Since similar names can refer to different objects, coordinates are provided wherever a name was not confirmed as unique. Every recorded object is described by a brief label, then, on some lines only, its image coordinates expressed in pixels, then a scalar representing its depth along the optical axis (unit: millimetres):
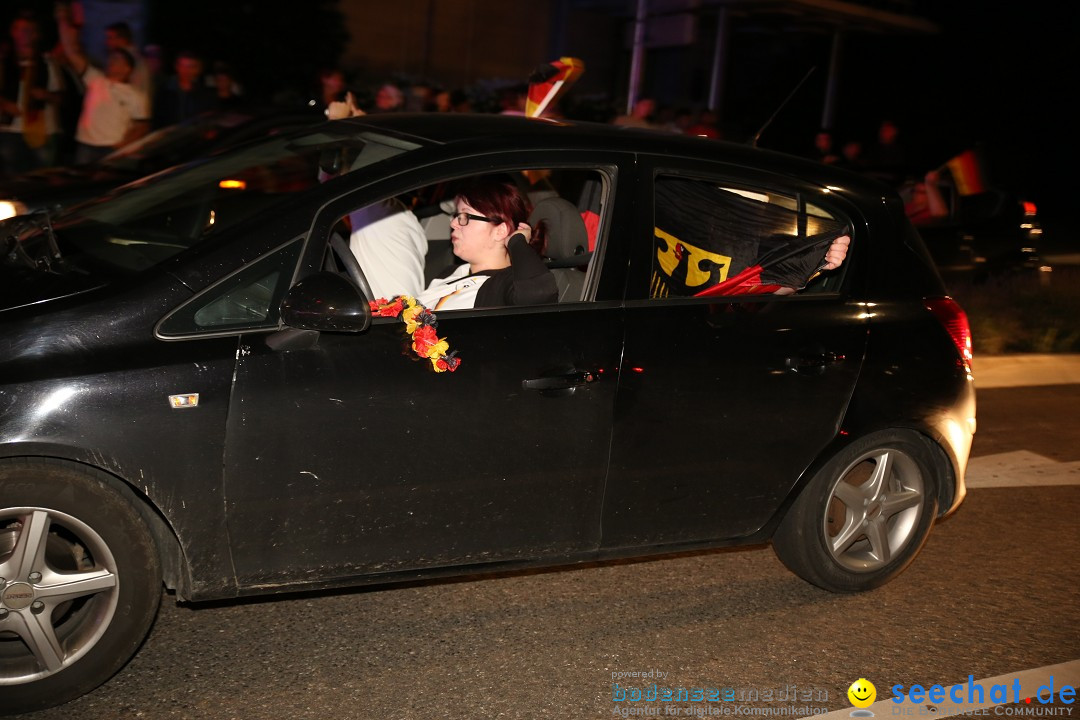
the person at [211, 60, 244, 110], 10945
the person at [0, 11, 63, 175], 10055
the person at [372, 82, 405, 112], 11367
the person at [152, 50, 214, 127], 10781
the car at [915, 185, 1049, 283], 10719
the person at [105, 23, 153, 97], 10156
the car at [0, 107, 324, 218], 7531
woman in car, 4152
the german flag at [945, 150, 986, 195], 7902
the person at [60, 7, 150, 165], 10055
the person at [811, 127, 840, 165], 13289
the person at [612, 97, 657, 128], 13102
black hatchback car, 3299
